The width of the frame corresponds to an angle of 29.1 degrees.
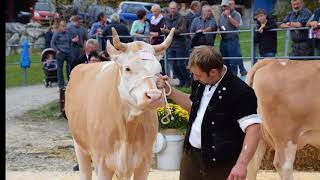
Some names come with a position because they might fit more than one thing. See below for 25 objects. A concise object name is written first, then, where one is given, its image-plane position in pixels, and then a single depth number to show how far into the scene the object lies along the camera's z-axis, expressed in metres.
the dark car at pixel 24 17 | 25.31
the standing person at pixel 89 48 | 8.46
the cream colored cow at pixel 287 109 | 7.06
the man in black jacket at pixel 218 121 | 4.04
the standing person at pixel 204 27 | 11.68
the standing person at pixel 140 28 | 12.92
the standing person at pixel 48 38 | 17.34
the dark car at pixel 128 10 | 23.45
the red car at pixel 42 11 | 23.76
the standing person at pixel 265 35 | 10.85
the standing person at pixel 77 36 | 13.66
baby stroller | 16.91
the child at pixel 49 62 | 16.88
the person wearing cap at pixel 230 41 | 11.73
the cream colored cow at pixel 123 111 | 4.58
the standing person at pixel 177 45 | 12.21
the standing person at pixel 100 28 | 13.73
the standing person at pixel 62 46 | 14.01
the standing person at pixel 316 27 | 9.80
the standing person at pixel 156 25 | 12.20
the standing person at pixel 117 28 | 13.33
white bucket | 8.23
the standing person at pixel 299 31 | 10.22
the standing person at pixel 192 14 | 12.43
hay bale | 8.35
